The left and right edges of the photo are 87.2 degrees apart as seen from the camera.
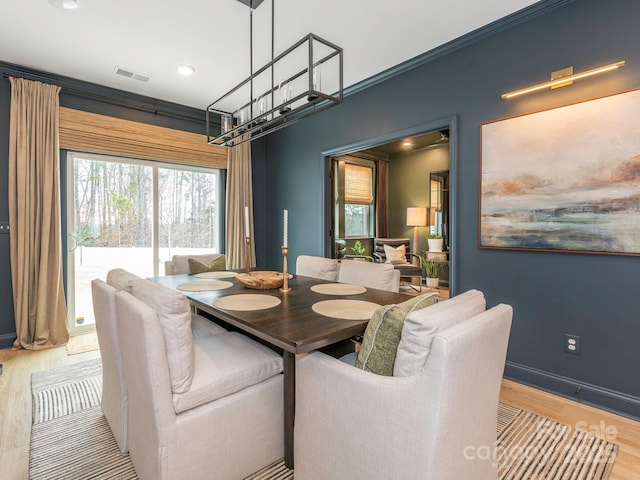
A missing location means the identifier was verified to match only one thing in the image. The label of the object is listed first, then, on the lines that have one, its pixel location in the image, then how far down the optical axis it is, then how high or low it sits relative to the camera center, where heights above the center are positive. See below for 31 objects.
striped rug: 1.55 -1.10
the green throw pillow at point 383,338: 1.22 -0.39
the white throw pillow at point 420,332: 1.06 -0.31
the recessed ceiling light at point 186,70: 3.14 +1.57
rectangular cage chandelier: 1.92 +1.04
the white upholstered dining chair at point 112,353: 1.61 -0.59
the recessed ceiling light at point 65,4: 2.22 +1.55
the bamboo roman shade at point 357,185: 6.02 +0.92
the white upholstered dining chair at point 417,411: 1.01 -0.60
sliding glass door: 3.63 +0.20
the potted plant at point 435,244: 5.72 -0.17
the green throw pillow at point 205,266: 2.97 -0.29
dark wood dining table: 1.31 -0.39
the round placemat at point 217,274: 2.72 -0.33
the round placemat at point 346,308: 1.58 -0.38
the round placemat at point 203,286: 2.18 -0.35
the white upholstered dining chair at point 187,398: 1.27 -0.70
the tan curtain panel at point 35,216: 3.13 +0.18
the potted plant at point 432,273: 5.79 -0.68
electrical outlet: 2.19 -0.72
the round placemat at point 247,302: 1.72 -0.37
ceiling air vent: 3.23 +1.58
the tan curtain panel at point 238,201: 4.55 +0.47
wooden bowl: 2.23 -0.31
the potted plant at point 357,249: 5.96 -0.26
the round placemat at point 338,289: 2.13 -0.37
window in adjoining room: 5.76 +0.67
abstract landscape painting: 1.97 +0.36
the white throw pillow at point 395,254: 5.55 -0.33
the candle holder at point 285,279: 2.14 -0.29
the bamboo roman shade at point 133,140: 3.44 +1.07
